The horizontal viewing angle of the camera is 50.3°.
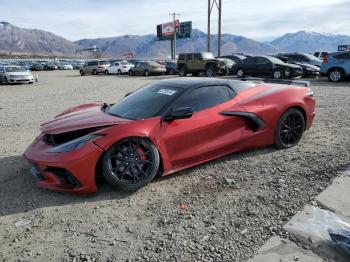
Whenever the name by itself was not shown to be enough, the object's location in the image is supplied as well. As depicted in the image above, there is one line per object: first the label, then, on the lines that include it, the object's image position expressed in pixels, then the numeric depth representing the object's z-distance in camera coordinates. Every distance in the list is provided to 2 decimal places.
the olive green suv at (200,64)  25.17
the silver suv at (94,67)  37.58
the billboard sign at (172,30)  77.70
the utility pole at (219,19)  40.03
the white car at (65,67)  60.34
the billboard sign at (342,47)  40.08
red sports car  4.23
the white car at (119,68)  35.25
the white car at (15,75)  23.75
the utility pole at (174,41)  66.12
